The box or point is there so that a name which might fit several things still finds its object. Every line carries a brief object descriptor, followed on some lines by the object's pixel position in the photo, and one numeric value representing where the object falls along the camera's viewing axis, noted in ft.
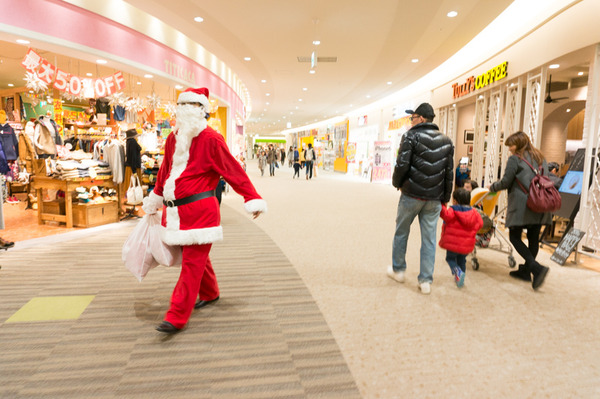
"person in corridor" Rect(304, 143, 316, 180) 53.93
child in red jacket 11.06
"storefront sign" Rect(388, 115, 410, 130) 44.15
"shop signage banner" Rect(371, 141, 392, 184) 47.57
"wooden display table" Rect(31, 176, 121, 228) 18.53
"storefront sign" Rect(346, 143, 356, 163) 63.93
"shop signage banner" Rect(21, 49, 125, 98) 16.24
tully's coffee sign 22.36
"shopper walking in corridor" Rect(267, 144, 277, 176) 57.41
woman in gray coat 11.80
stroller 12.99
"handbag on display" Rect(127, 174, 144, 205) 11.17
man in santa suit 8.05
